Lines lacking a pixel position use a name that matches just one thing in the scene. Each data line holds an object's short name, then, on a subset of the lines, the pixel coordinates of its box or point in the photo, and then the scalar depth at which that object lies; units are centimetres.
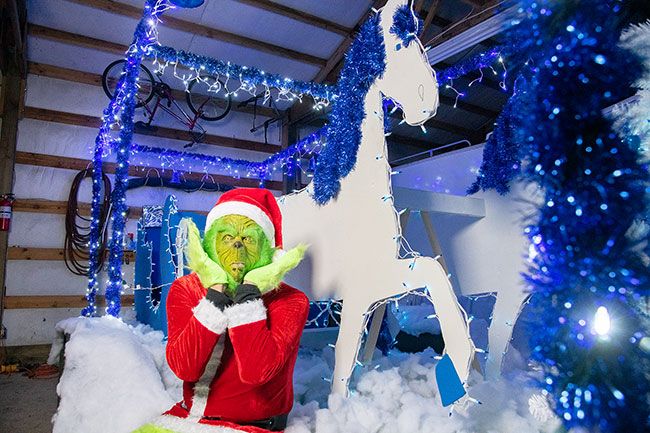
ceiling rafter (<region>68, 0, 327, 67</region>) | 506
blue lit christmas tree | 96
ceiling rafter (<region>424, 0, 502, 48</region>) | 470
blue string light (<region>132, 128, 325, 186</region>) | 505
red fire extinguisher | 506
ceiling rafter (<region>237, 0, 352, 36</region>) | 537
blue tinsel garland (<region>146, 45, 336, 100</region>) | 321
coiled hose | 554
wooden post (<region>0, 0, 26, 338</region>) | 513
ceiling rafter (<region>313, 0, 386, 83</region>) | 580
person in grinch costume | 131
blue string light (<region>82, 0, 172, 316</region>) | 304
